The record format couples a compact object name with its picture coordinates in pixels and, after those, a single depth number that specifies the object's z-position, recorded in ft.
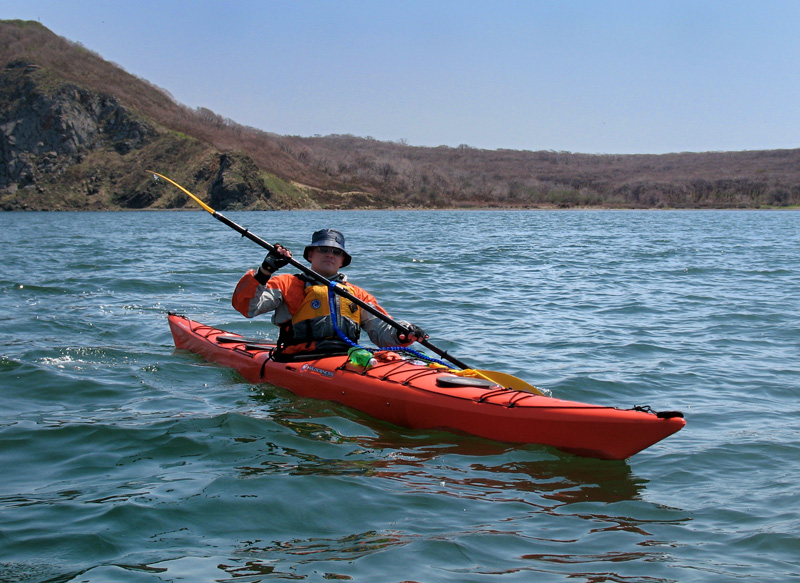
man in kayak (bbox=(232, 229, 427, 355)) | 19.85
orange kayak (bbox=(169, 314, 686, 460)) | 14.74
